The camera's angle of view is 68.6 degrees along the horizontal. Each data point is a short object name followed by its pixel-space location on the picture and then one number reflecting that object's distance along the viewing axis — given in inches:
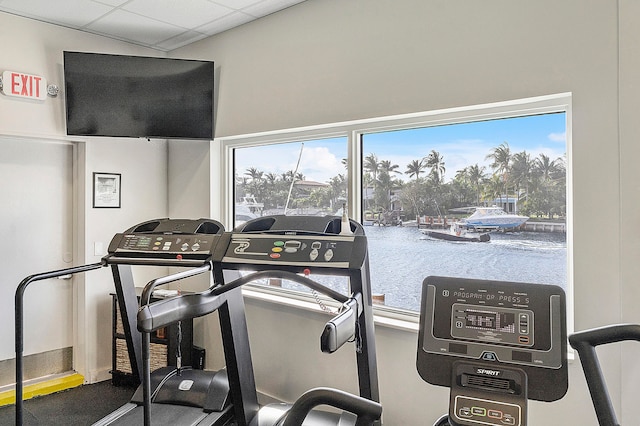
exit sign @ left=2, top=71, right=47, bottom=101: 128.8
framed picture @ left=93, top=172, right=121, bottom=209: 150.7
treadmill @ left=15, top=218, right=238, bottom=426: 96.6
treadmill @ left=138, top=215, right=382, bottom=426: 75.5
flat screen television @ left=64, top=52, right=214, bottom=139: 138.7
